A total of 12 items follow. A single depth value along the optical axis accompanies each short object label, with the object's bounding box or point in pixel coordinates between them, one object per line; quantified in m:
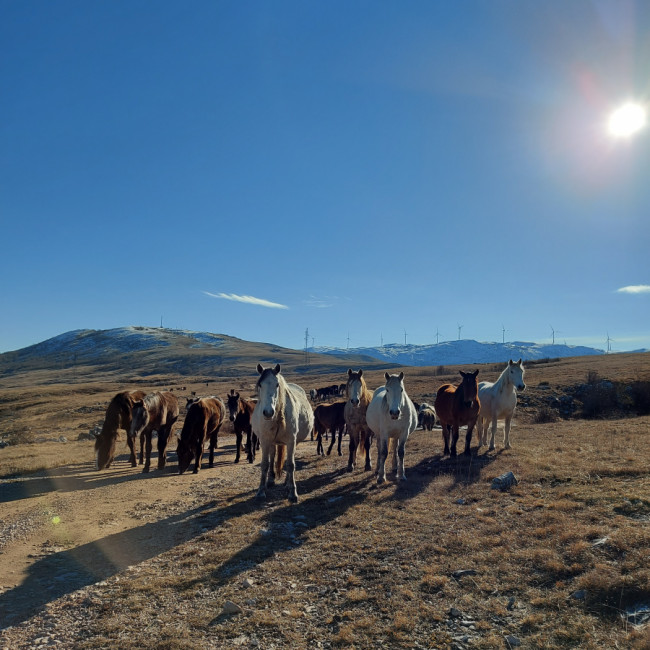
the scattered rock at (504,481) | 8.63
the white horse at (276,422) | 8.45
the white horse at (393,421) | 9.77
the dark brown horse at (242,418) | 14.75
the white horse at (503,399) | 13.48
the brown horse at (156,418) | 12.46
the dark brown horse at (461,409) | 12.10
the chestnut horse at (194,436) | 12.05
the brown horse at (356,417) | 11.71
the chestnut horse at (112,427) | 13.25
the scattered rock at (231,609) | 4.58
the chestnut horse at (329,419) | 15.48
